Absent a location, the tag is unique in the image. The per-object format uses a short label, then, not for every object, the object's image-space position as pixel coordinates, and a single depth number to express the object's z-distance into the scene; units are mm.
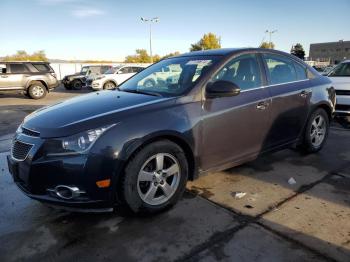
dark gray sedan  2914
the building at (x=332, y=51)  92938
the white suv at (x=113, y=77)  17281
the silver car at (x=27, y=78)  15039
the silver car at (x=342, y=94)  7422
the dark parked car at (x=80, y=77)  22062
